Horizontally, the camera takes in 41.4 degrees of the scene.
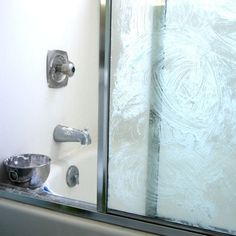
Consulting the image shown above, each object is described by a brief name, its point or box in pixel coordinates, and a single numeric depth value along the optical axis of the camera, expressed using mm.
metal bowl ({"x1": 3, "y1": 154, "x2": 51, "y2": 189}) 1363
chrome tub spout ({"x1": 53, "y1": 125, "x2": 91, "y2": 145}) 1737
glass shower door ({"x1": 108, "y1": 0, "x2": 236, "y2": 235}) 918
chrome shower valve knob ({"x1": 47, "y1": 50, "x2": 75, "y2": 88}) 1712
